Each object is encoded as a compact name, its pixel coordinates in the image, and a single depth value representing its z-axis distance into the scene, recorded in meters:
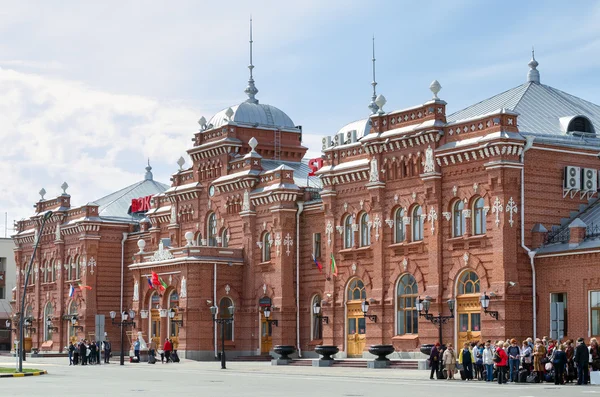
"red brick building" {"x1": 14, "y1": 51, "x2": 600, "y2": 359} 48.19
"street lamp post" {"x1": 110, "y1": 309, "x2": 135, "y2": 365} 59.66
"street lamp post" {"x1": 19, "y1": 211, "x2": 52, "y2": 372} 49.66
